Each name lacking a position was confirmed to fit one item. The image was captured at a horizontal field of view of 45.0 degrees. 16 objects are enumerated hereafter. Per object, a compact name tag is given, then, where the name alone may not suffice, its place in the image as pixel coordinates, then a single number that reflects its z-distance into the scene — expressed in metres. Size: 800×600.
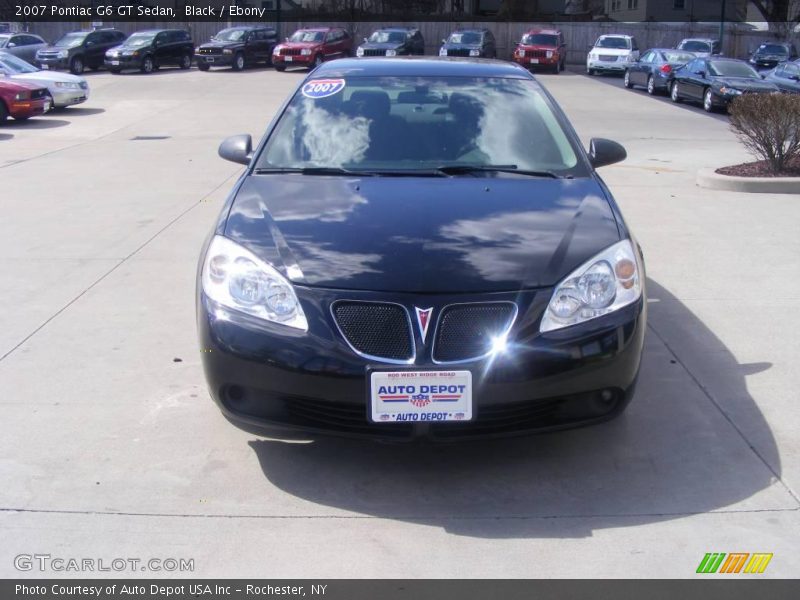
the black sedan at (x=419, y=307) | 3.90
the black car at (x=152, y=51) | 33.25
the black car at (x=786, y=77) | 22.48
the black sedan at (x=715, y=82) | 21.80
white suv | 36.41
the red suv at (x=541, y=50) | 35.91
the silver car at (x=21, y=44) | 33.78
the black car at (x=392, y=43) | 35.59
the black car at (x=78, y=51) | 33.22
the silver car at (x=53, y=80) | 20.66
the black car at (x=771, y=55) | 35.31
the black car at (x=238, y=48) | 34.72
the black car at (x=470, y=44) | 36.18
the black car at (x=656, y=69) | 26.56
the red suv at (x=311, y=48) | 35.19
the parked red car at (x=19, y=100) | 18.83
